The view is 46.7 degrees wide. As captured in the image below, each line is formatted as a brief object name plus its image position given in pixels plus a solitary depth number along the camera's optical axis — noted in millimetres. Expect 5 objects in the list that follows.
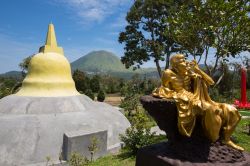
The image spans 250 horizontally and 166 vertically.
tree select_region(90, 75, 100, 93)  47656
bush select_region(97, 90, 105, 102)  33625
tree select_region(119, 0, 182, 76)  25672
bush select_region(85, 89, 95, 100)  33291
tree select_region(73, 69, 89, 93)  44844
